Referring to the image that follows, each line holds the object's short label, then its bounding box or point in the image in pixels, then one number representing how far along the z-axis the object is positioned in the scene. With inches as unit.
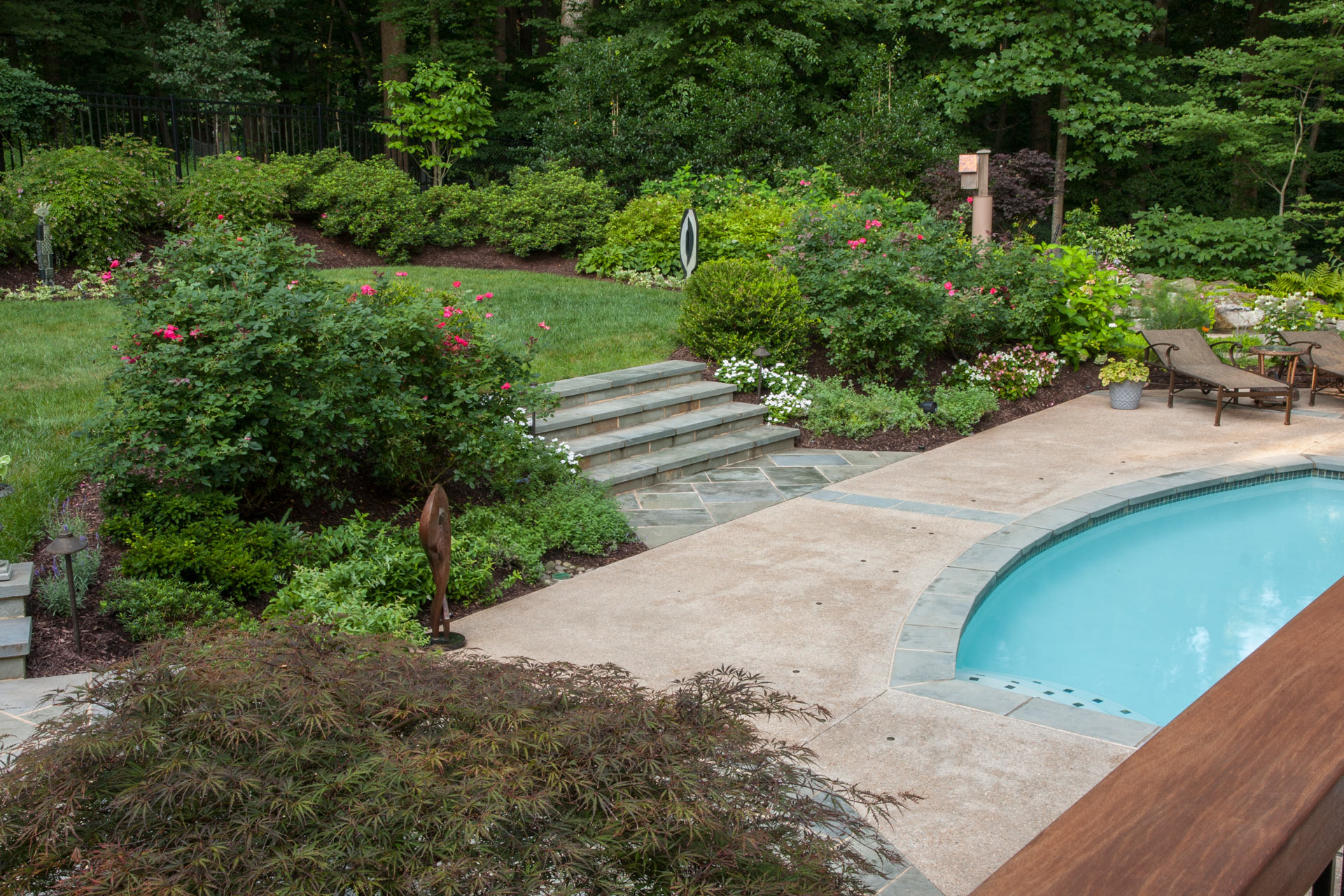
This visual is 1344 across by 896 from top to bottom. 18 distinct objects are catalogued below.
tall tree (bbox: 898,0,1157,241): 709.3
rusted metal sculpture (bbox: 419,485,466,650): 189.9
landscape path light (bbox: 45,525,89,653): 170.7
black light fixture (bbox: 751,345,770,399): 372.2
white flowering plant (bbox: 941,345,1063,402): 422.3
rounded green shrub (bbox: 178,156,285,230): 486.6
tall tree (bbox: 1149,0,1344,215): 639.1
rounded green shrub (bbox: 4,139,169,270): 435.2
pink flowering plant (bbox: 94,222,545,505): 204.7
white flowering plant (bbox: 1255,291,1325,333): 488.1
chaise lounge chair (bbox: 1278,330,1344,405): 433.4
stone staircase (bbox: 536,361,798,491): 315.3
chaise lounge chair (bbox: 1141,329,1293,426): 404.8
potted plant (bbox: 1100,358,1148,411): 419.8
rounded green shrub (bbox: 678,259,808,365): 396.5
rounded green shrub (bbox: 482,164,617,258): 577.3
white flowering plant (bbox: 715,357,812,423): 381.4
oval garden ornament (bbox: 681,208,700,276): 420.2
